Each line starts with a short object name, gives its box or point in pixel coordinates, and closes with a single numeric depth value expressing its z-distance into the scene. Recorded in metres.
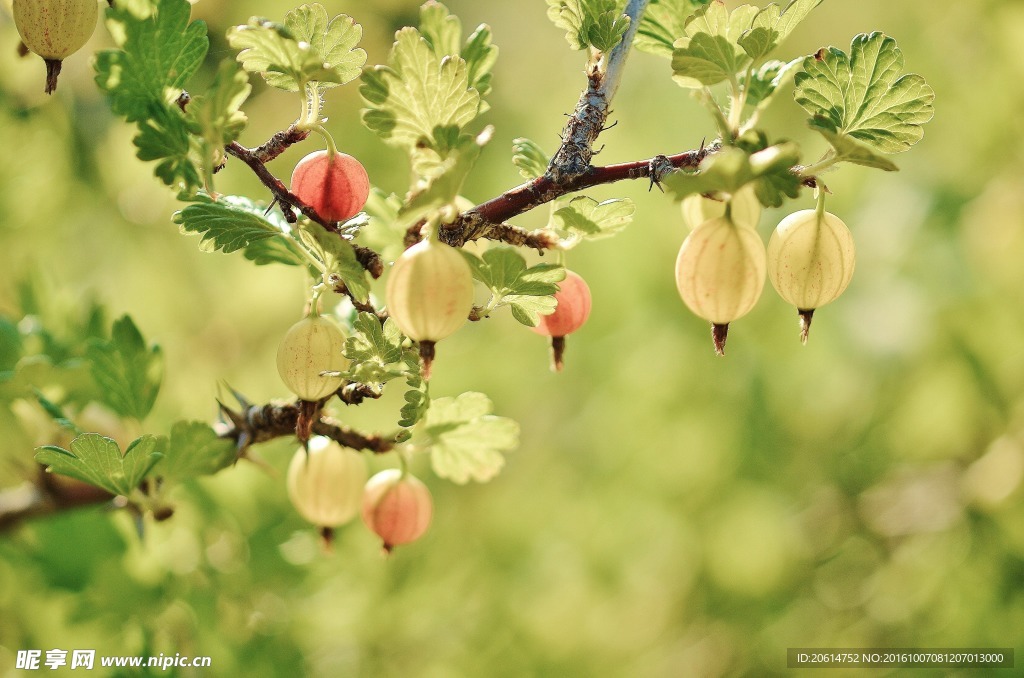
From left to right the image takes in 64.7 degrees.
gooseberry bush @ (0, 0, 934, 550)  0.31
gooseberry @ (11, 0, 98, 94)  0.34
